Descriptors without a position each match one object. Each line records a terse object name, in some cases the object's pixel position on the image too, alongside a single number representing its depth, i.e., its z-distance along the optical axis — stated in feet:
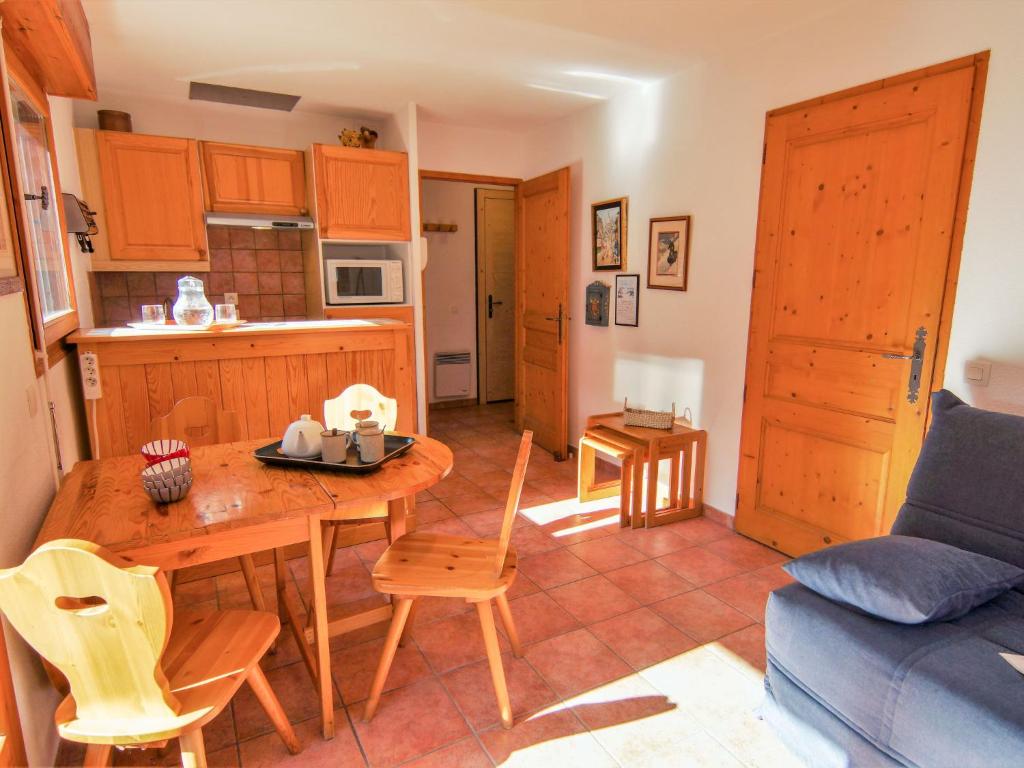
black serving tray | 6.01
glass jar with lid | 9.13
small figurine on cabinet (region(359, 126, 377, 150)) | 13.55
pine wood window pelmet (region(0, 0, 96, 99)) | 5.90
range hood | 12.63
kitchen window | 6.14
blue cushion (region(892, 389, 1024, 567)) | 5.49
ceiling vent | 12.16
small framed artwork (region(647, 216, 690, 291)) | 11.00
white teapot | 6.26
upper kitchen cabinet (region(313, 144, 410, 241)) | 13.05
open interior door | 14.08
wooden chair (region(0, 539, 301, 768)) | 3.62
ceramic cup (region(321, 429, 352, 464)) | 6.12
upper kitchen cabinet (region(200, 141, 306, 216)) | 12.67
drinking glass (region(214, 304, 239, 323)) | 9.75
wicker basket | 10.94
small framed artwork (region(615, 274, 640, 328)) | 12.51
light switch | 6.80
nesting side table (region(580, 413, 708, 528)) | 10.42
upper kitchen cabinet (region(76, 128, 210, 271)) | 11.69
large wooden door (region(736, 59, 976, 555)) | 7.39
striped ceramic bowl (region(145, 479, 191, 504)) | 5.16
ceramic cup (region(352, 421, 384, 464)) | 6.12
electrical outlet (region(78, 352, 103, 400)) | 8.17
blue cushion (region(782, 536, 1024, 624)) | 4.83
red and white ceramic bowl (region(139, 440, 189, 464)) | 5.51
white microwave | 13.53
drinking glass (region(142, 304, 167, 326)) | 9.26
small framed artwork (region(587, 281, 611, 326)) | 13.48
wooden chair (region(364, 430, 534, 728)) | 5.74
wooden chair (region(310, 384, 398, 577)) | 8.20
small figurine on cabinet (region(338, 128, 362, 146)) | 13.29
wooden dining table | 4.74
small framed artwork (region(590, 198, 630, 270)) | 12.63
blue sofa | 4.12
